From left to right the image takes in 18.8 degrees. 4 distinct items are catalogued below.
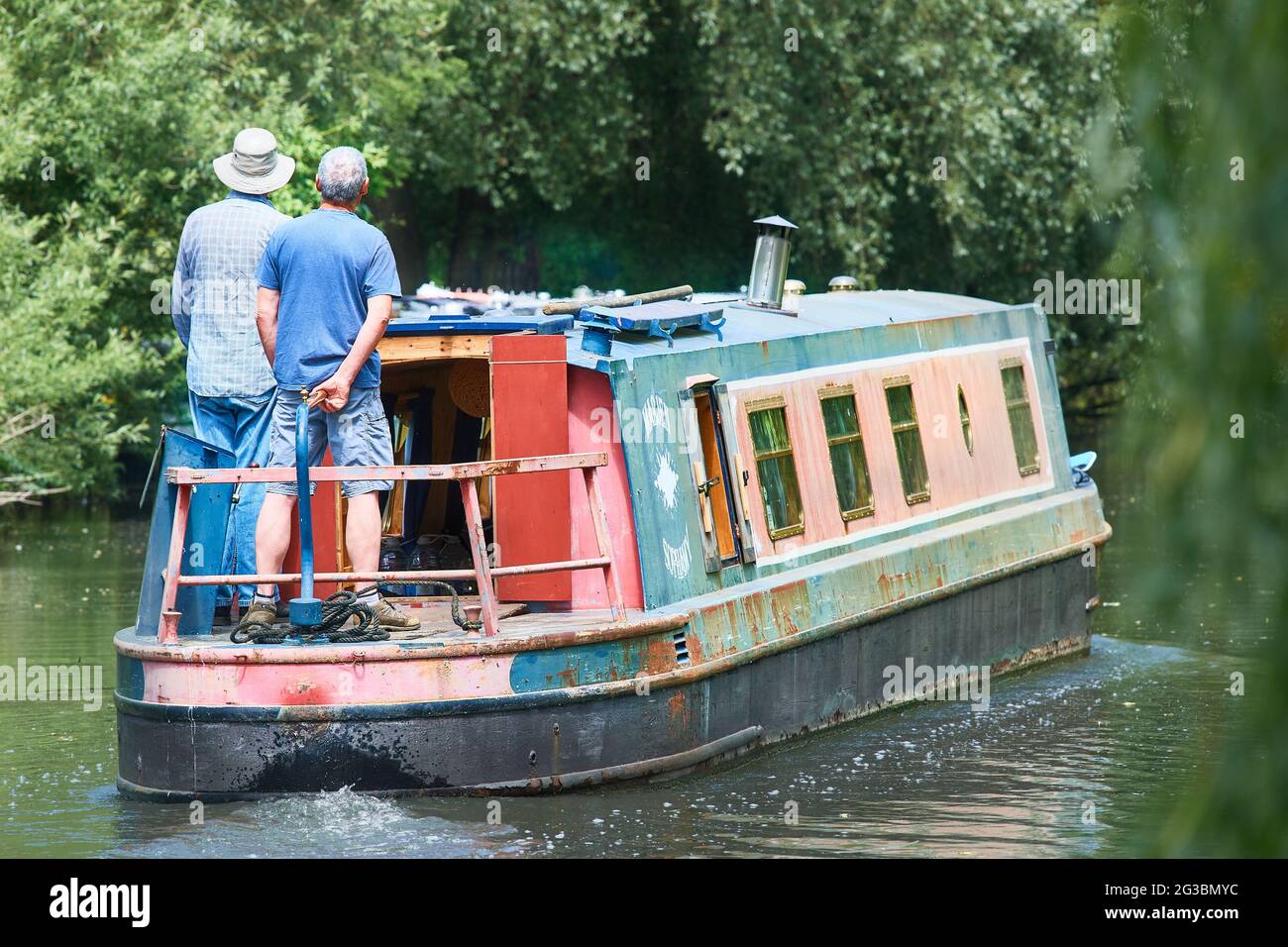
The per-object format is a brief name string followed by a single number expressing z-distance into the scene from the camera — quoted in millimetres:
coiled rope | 16035
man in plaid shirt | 17787
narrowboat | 15775
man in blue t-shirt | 16537
